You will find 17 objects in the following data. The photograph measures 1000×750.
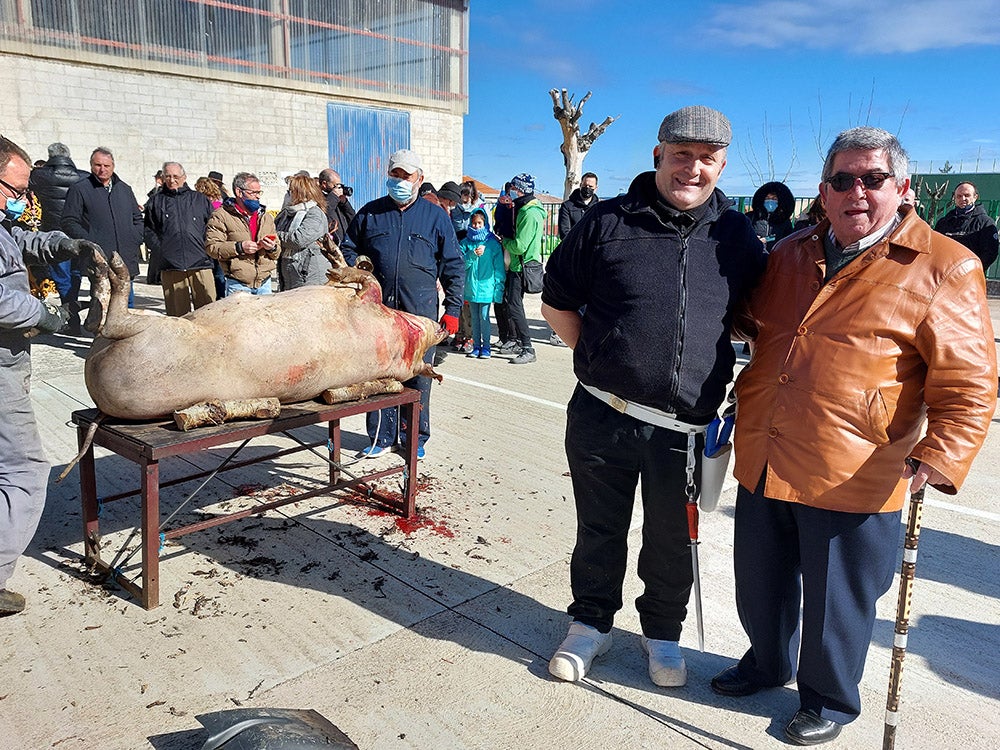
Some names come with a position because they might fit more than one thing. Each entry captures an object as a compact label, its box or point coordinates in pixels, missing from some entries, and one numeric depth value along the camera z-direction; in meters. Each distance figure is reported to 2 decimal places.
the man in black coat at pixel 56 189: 8.55
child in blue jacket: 8.28
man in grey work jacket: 2.96
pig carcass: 3.14
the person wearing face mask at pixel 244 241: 6.46
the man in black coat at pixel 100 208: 7.73
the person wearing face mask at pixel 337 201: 8.74
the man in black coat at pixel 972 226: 8.64
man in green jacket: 8.41
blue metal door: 19.89
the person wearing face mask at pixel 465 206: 8.85
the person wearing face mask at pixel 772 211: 8.16
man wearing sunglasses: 2.17
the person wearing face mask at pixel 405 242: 4.68
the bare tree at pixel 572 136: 16.16
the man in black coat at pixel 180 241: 7.66
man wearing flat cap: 2.50
